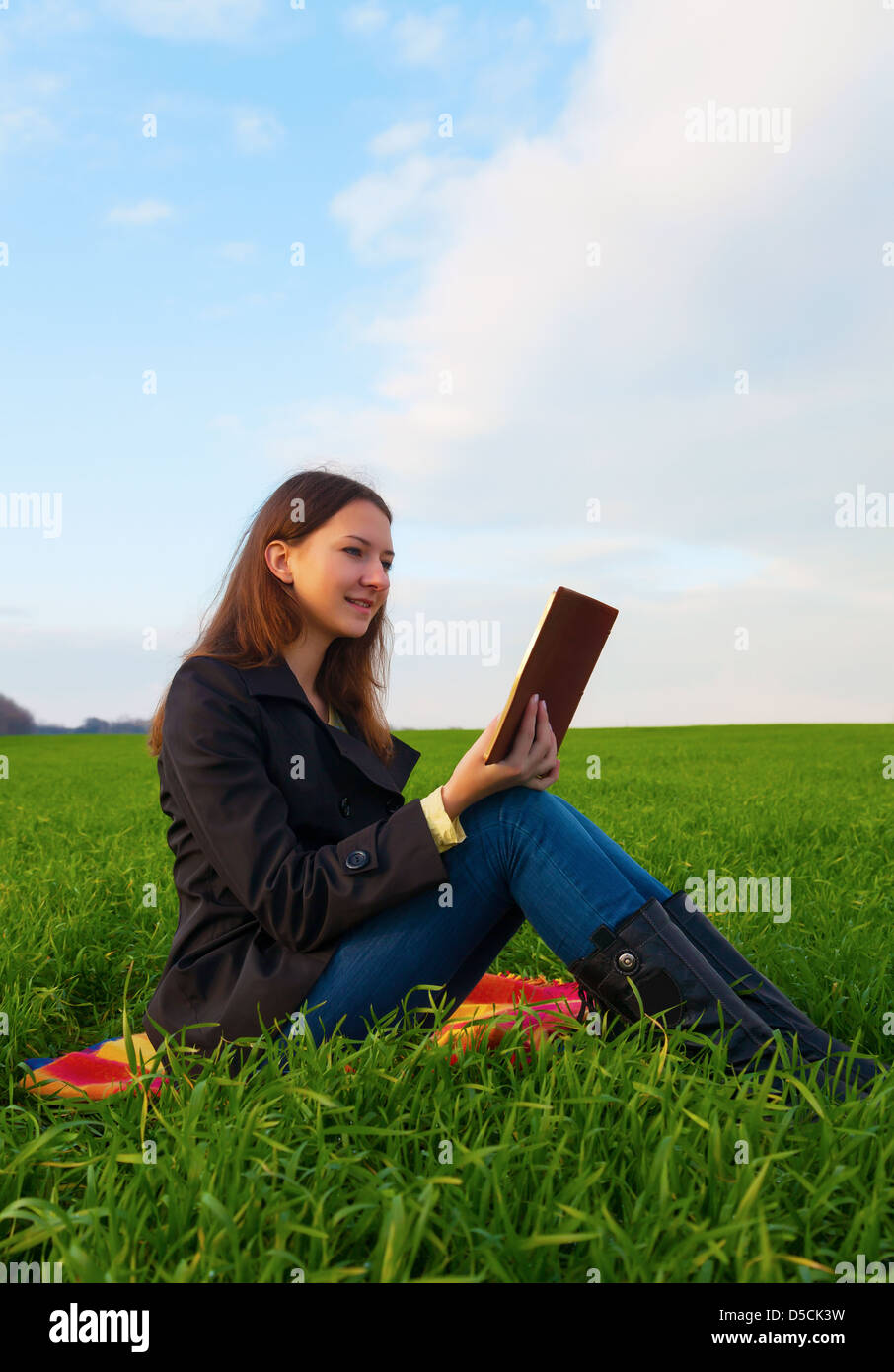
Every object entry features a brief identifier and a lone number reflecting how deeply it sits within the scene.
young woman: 2.40
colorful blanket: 2.50
